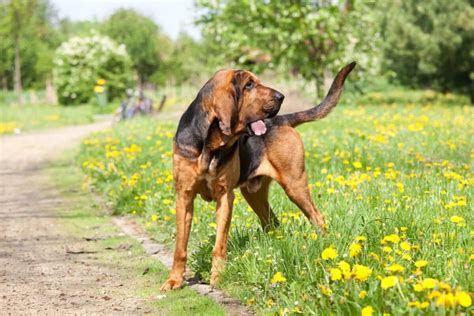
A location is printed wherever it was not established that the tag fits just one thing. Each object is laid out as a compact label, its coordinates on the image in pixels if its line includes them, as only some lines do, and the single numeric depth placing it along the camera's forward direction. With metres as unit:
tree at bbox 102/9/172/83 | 53.12
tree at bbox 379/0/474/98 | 24.41
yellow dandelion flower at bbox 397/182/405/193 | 5.75
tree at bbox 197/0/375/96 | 20.73
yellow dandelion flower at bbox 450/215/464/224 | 4.20
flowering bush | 36.03
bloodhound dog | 4.45
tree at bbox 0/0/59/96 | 33.28
